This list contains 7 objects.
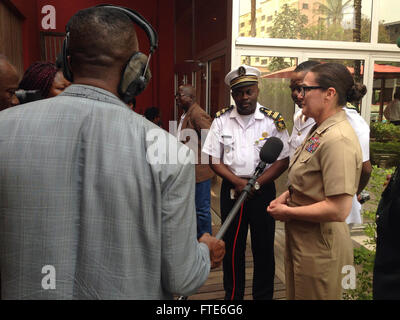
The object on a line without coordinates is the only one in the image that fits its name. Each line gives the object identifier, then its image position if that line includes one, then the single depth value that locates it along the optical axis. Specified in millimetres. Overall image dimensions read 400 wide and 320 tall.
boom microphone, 2025
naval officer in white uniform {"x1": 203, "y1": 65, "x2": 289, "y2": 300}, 2928
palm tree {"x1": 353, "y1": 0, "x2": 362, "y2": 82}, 5102
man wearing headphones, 1033
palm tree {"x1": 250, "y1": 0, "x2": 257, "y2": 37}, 4922
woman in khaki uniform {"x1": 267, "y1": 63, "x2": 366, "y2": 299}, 1762
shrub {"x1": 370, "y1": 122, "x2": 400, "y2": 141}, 5566
